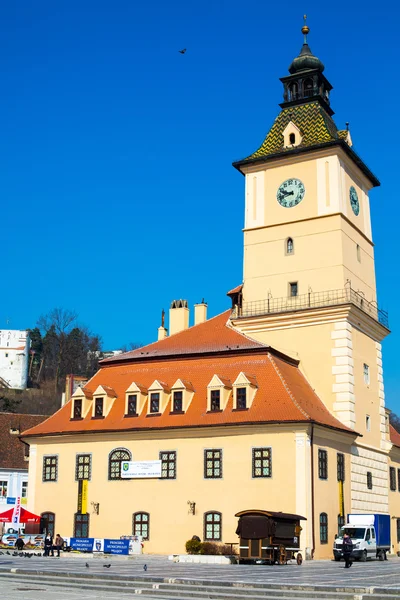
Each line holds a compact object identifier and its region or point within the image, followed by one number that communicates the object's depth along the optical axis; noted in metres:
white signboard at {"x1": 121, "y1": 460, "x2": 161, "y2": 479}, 41.78
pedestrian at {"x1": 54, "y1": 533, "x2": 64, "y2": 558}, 37.55
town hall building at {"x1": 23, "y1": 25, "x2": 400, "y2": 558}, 39.53
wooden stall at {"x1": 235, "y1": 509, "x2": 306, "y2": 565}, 33.47
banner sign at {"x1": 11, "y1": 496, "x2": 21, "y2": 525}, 41.04
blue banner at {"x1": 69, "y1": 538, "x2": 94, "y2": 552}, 37.16
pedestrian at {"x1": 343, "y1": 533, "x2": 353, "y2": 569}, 31.95
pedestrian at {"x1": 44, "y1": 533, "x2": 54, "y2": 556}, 36.97
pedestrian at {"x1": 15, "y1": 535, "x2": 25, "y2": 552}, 39.47
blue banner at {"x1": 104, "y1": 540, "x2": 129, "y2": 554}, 36.19
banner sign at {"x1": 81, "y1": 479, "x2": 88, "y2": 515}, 43.19
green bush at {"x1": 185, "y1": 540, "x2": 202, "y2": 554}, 37.41
